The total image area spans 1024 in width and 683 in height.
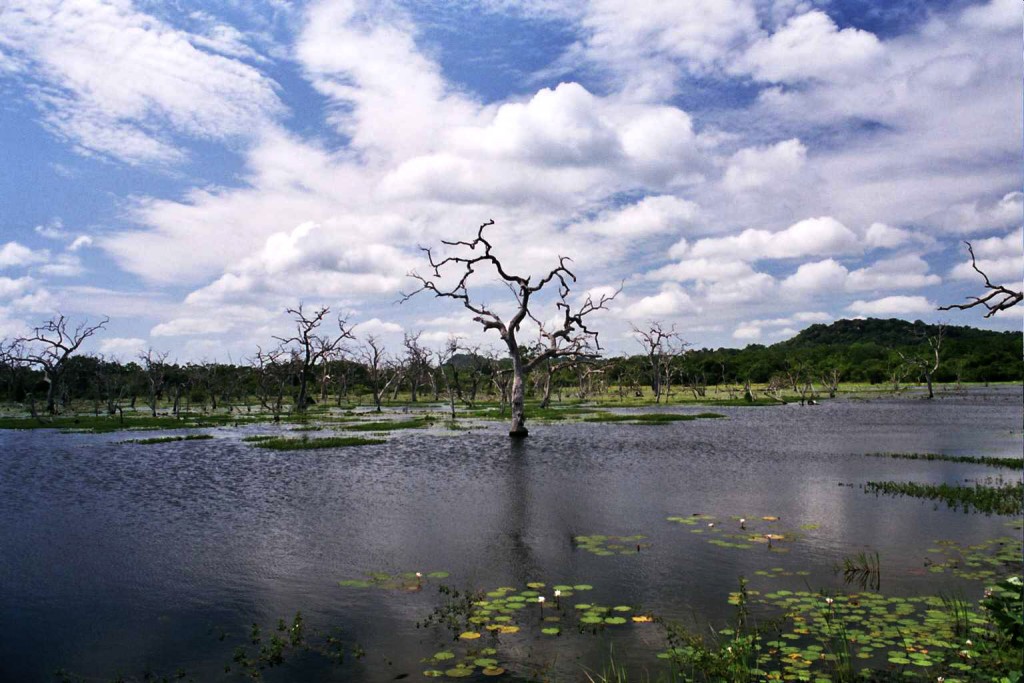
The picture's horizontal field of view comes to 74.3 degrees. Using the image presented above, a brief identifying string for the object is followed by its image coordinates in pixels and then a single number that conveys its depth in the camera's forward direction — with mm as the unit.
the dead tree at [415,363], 94438
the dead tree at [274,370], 76538
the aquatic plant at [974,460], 27828
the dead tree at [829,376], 115406
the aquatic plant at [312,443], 36972
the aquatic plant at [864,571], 12461
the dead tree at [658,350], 95588
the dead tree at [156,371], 78838
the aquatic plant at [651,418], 54216
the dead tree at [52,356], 70438
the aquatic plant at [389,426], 47688
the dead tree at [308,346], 71938
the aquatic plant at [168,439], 40150
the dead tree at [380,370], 86125
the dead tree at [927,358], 93025
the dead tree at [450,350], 92062
